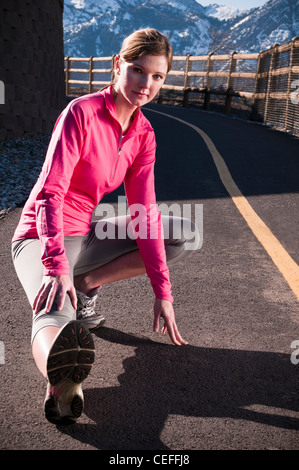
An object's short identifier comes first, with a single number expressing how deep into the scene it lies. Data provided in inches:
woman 87.7
